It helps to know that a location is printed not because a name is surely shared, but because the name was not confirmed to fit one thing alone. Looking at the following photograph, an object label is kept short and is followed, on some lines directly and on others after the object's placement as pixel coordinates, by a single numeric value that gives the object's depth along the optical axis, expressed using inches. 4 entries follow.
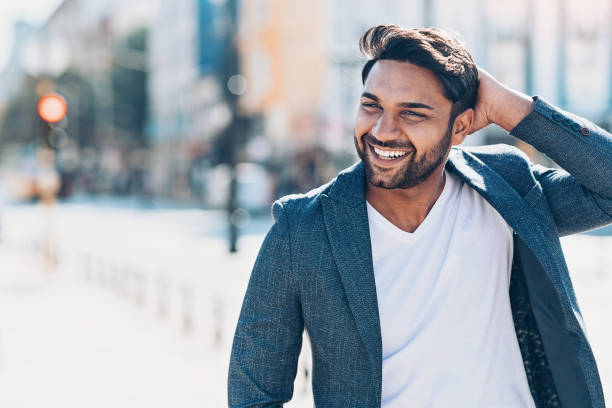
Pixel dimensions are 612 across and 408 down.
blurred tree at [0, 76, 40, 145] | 2596.0
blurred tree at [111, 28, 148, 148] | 2335.1
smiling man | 77.3
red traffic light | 540.4
